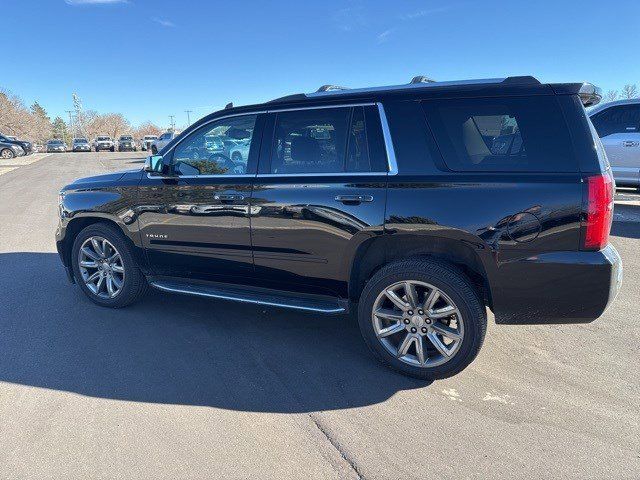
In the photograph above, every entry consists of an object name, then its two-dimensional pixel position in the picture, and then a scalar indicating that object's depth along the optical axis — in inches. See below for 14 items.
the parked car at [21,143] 1274.6
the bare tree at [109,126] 4133.9
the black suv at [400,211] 107.6
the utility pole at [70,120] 4076.0
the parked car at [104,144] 1850.4
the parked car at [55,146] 1896.2
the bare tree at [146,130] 4094.5
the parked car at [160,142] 931.1
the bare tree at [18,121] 2851.9
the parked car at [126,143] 1807.3
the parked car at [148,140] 1490.7
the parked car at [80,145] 1862.7
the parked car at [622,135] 358.9
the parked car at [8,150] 1251.8
